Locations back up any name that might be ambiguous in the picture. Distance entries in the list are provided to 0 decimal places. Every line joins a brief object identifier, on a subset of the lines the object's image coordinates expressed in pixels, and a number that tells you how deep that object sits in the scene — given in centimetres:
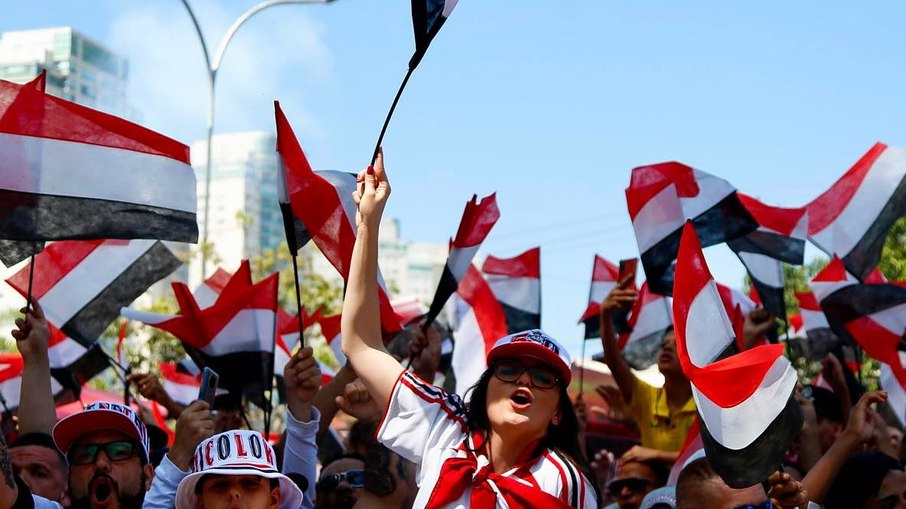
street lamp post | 1959
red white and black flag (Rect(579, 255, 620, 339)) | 1016
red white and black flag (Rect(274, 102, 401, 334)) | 583
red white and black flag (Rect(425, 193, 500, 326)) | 660
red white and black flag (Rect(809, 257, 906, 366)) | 777
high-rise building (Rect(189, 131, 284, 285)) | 13675
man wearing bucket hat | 447
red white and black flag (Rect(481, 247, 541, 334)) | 942
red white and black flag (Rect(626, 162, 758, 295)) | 751
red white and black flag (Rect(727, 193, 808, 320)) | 776
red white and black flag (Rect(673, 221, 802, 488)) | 403
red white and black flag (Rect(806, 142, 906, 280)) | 814
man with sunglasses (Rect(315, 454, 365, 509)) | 607
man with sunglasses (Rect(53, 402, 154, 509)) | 502
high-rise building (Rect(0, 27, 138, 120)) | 6744
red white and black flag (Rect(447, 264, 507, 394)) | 815
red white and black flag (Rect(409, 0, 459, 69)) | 475
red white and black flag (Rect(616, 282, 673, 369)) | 995
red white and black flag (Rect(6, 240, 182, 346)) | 754
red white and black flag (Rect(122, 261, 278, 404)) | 746
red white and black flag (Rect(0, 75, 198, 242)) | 565
